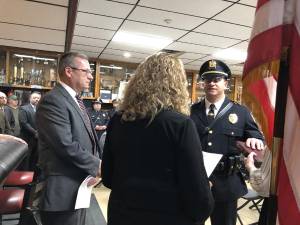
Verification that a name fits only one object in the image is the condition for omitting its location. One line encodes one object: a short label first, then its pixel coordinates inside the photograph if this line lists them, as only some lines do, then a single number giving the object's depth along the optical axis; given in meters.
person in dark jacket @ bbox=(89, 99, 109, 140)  6.44
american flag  0.86
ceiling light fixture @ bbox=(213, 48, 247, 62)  5.55
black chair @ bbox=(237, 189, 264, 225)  2.88
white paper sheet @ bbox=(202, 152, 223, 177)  1.56
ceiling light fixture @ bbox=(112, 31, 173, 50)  4.78
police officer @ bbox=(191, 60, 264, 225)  1.84
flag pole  0.92
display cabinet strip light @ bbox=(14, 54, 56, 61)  6.63
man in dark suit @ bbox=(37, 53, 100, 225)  1.68
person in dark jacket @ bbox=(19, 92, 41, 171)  4.61
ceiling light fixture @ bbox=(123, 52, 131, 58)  6.33
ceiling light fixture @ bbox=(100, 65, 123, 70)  7.60
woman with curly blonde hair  1.18
